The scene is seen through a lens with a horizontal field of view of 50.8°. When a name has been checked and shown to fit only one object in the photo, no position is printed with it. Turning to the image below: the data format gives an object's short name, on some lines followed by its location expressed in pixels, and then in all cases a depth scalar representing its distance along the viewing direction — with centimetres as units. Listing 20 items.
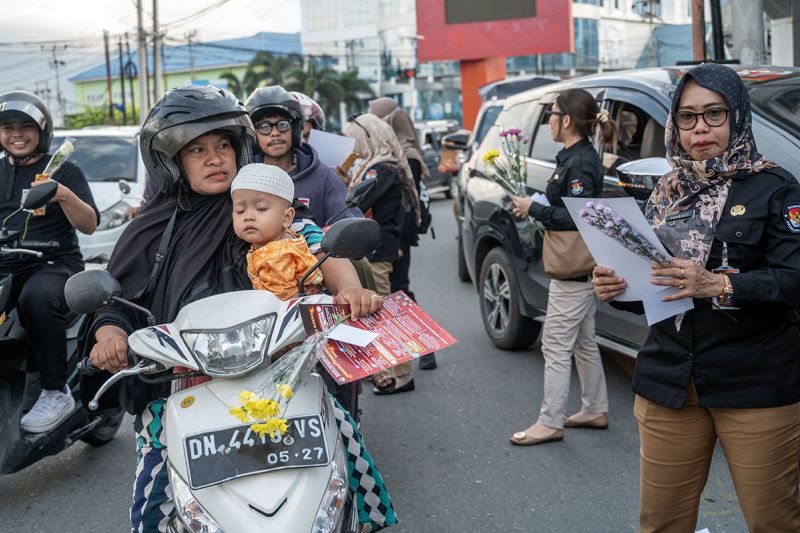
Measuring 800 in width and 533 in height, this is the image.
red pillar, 3338
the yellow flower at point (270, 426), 226
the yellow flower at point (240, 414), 230
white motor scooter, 233
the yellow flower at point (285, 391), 234
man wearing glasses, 466
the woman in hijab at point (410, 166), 632
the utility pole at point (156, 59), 3319
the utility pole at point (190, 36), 6006
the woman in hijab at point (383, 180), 586
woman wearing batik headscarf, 252
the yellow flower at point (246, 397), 228
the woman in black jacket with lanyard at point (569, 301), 470
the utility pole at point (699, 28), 1291
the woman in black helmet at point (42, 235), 446
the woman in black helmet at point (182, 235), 292
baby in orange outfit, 293
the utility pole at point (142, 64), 3278
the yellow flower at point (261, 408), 225
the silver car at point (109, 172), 961
